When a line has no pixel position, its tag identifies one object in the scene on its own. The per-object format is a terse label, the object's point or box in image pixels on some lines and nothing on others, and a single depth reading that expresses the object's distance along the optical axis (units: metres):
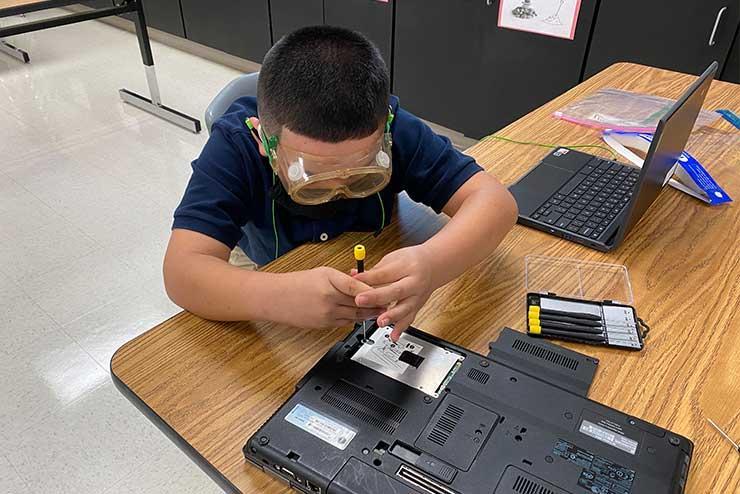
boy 0.70
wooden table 0.62
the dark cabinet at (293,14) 2.97
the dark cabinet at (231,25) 3.30
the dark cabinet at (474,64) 2.28
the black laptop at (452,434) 0.53
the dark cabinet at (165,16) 3.79
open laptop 0.84
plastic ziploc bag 1.26
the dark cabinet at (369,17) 2.67
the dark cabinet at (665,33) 1.89
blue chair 1.14
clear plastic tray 0.81
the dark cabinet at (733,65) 1.89
